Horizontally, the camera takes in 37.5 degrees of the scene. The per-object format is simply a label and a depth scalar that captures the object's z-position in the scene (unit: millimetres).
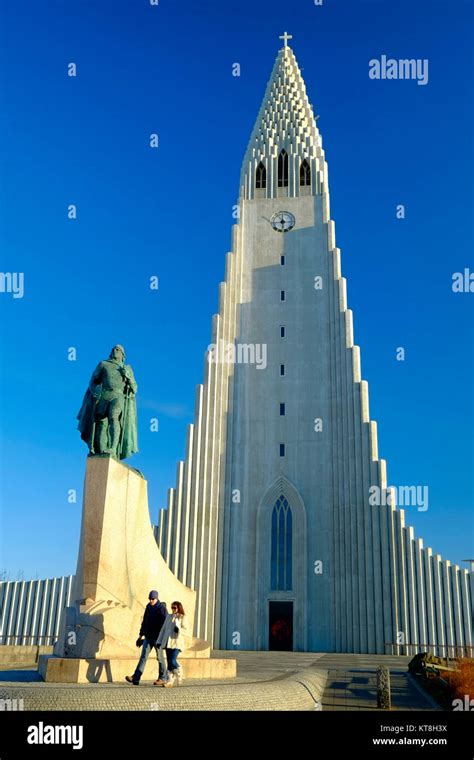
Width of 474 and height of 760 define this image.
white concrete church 31141
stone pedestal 11375
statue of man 14336
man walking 10422
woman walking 10305
